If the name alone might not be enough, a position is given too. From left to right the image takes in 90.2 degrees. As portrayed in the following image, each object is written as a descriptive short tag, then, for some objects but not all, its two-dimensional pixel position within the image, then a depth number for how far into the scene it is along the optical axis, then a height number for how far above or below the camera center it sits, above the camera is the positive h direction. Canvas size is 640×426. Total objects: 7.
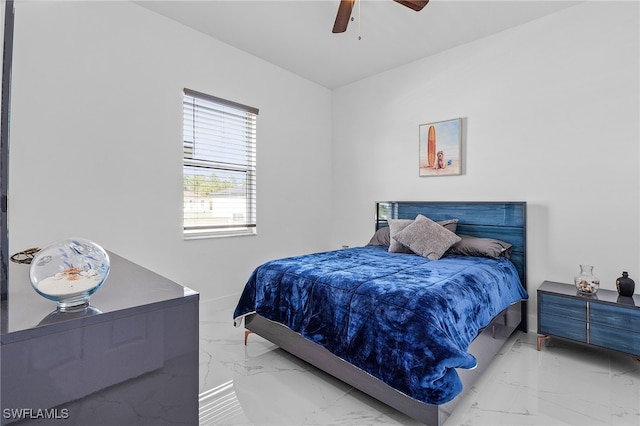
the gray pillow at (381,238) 3.58 -0.25
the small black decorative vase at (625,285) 2.31 -0.49
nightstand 2.16 -0.72
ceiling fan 2.25 +1.51
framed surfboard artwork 3.43 +0.76
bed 1.56 -0.55
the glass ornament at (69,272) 0.76 -0.15
